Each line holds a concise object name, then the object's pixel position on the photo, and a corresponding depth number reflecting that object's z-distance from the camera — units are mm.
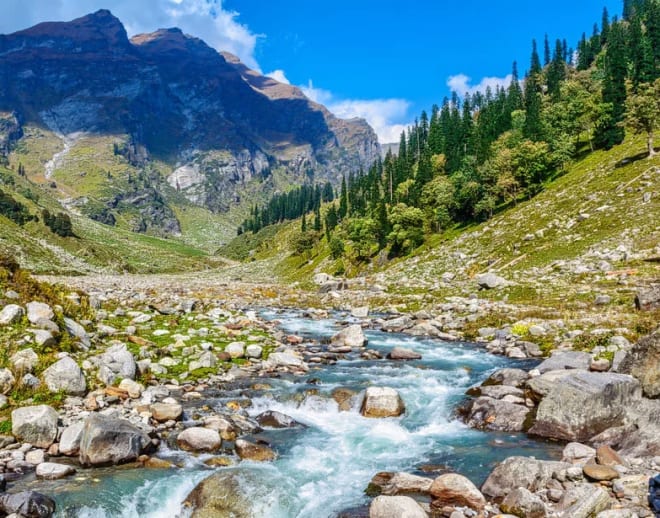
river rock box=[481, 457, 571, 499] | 9766
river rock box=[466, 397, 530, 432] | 14047
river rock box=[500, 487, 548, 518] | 8773
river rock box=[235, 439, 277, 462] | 12329
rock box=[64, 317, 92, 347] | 19050
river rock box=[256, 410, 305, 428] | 14820
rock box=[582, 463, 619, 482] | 9500
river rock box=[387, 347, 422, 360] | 23578
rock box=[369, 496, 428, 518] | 8883
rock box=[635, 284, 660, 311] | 25000
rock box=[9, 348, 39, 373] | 14727
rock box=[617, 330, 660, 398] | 13008
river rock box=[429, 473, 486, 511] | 9617
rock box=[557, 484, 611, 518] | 8227
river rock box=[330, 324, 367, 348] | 27203
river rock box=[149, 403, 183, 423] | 14070
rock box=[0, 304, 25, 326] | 17062
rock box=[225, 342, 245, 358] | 22077
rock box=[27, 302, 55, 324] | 17953
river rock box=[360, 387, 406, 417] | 15820
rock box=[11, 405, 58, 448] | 11898
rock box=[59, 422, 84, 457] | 11703
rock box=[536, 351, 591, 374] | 17750
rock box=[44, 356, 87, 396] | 14656
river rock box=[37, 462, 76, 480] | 10508
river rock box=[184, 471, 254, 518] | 9773
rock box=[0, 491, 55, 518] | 8852
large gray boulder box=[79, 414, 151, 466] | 11344
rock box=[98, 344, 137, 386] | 16234
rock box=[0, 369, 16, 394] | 13852
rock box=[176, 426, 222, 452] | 12555
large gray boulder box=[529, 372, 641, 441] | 12469
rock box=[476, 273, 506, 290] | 40938
